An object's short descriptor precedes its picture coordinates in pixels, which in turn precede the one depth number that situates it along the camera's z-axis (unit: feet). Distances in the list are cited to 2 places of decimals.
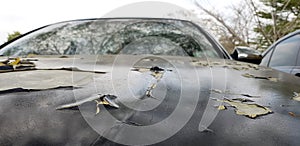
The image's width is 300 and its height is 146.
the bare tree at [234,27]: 56.18
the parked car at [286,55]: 7.86
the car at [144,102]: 1.92
